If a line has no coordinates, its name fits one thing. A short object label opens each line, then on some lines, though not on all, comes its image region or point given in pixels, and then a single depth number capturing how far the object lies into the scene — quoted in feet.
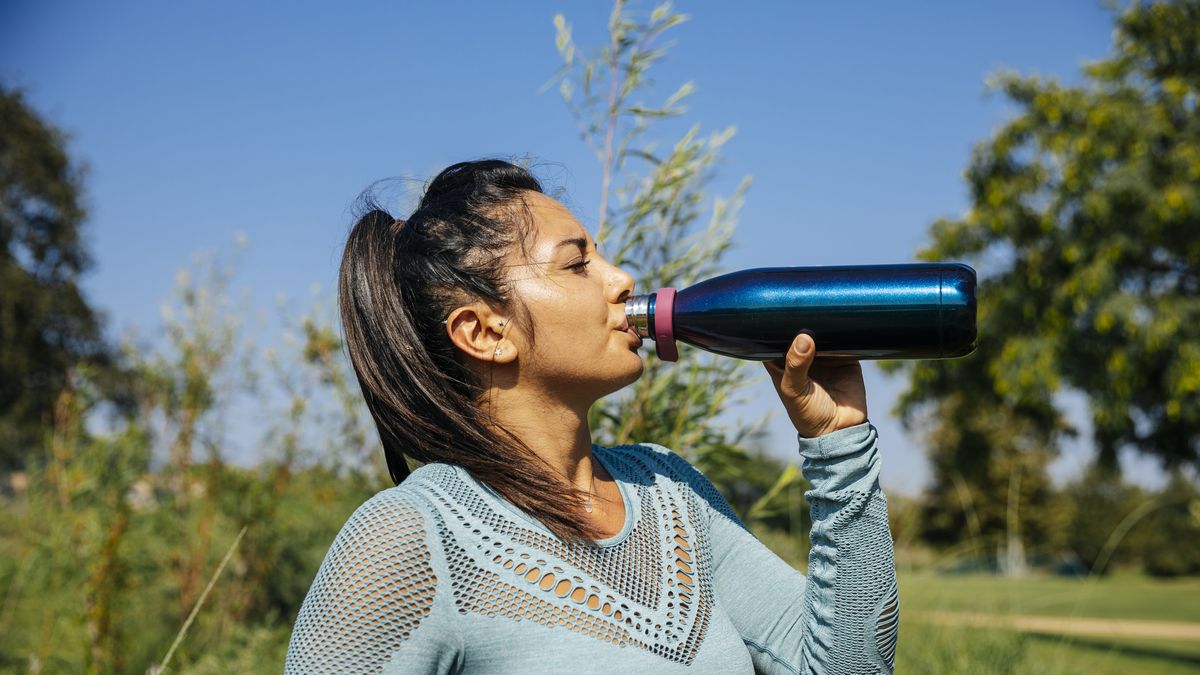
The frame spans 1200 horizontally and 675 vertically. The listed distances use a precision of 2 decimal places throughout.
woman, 5.21
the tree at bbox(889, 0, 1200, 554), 45.80
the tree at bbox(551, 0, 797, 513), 10.77
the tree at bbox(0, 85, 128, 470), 72.43
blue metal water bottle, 5.59
